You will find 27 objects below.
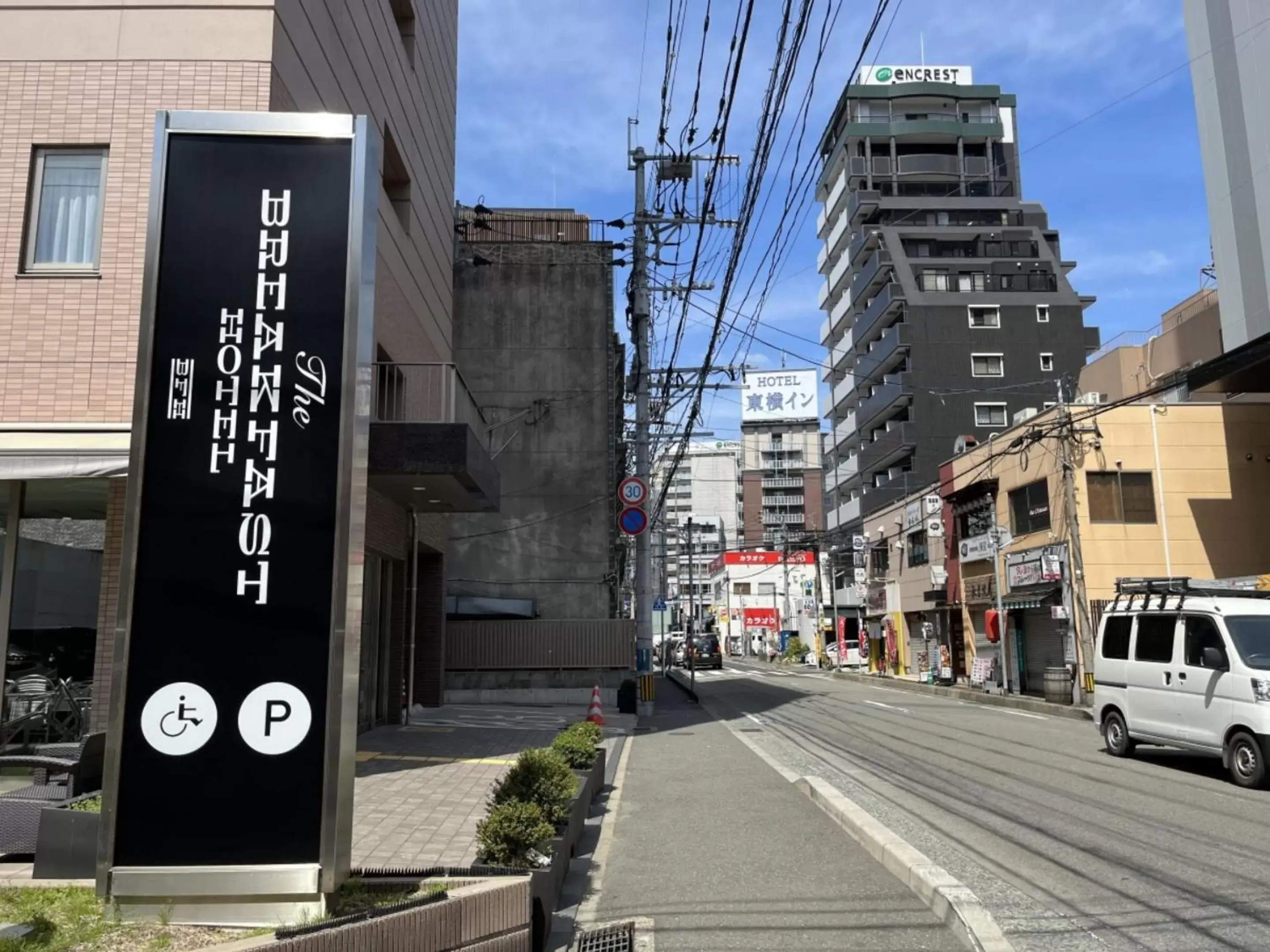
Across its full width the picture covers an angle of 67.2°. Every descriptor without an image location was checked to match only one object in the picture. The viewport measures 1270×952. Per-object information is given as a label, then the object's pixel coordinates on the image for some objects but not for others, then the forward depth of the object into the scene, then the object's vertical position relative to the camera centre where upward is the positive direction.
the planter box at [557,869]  5.21 -1.49
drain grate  5.25 -1.72
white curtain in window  10.46 +4.63
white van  10.48 -0.56
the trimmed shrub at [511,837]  5.74 -1.23
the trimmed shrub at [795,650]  65.31 -1.46
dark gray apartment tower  55.16 +20.95
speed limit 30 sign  19.52 +2.81
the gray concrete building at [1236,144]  20.09 +10.47
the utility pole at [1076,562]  24.95 +1.72
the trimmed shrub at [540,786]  6.47 -1.06
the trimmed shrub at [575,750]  9.62 -1.20
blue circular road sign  19.22 +2.19
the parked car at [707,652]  59.84 -1.45
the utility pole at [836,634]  50.78 -0.31
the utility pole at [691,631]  30.69 -0.10
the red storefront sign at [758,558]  84.94 +6.23
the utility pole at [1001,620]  28.25 +0.20
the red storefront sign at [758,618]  92.06 +1.05
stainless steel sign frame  4.83 +0.56
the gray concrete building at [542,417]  31.28 +7.04
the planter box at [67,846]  5.56 -1.22
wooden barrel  23.98 -1.48
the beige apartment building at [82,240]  9.79 +4.22
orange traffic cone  17.14 -1.49
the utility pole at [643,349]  20.95 +6.55
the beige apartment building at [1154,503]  26.30 +3.39
